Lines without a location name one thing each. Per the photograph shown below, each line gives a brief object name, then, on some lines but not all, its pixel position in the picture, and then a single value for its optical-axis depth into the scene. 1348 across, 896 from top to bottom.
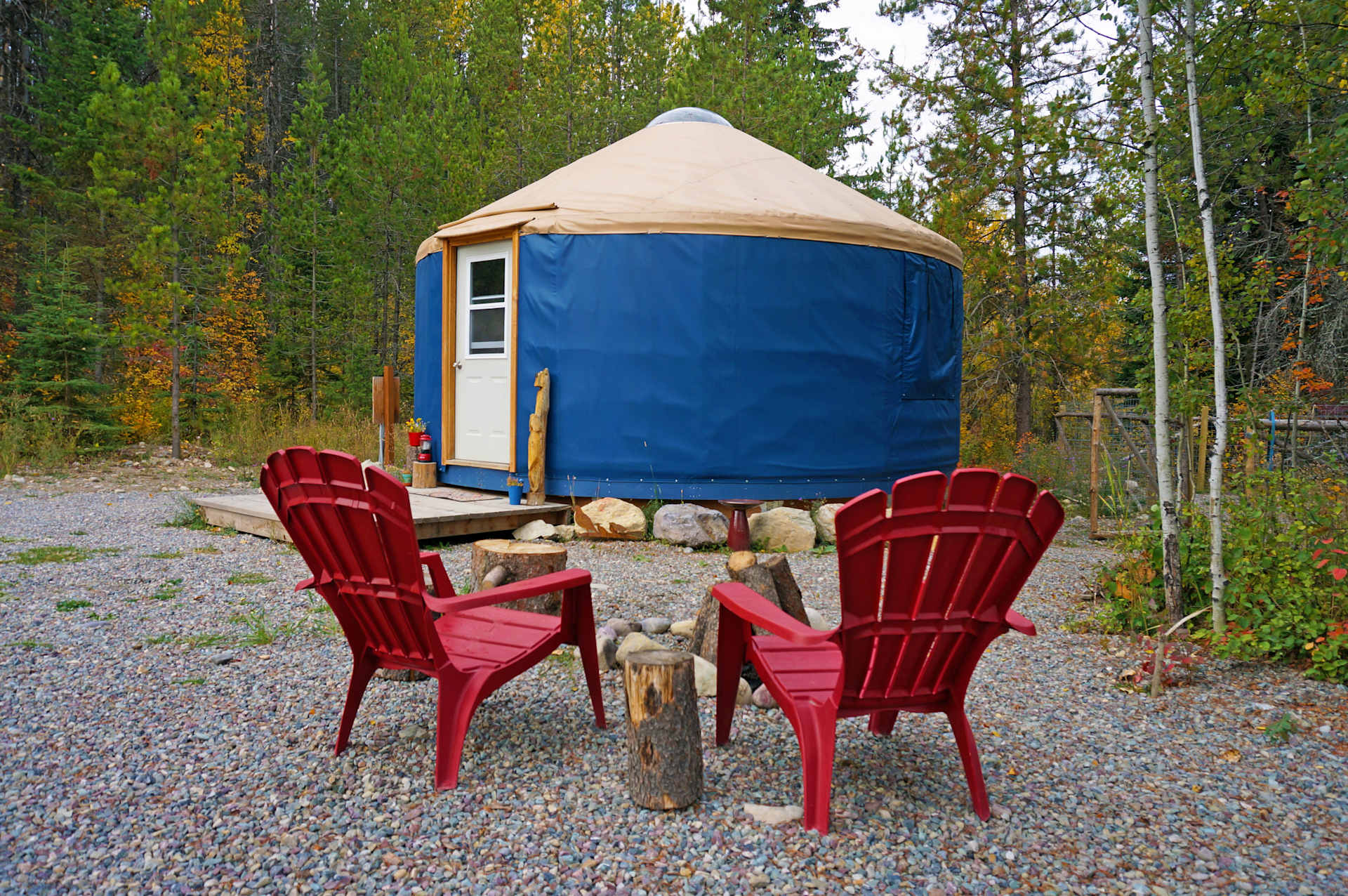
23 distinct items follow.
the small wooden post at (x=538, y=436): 5.71
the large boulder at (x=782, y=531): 5.42
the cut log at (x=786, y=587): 2.83
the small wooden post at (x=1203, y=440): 4.63
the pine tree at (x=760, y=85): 10.69
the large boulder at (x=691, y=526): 5.32
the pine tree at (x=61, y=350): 9.14
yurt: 5.68
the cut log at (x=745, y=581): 2.79
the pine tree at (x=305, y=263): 11.88
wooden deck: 5.26
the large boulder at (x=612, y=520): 5.43
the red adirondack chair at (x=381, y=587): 1.97
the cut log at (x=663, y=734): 1.92
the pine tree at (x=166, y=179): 9.24
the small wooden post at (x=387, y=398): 6.73
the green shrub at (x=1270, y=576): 2.88
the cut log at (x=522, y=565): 3.10
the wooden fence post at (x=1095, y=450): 5.76
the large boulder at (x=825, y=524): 5.61
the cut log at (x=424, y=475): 6.46
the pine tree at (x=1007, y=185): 9.66
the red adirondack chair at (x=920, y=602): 1.75
